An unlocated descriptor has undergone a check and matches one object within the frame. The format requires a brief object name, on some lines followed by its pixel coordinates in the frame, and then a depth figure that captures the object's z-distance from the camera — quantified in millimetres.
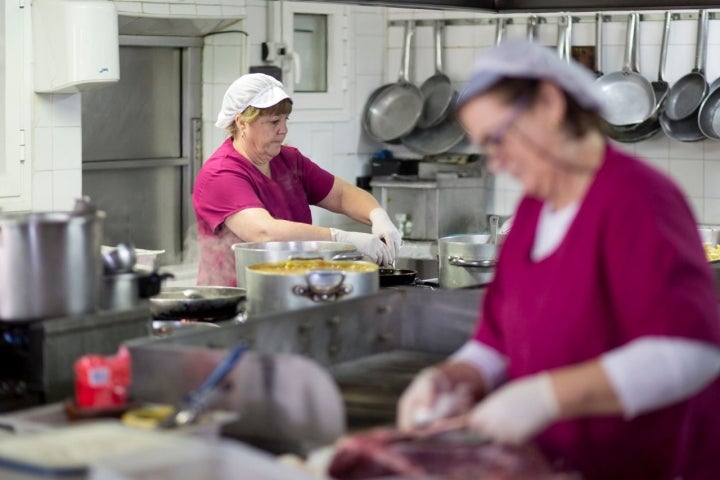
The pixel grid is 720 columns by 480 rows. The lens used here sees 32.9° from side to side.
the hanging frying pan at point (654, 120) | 6465
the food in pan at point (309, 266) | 3537
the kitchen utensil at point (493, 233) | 4719
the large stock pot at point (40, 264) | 2584
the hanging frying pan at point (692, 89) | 6367
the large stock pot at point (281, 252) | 3826
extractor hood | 3486
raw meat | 1962
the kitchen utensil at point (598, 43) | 6660
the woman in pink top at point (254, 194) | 4359
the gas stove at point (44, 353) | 2596
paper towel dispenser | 5098
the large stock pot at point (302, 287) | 3174
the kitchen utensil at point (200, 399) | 2246
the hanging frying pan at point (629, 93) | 6520
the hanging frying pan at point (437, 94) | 7227
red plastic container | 2406
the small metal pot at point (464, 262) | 4305
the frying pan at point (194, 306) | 3461
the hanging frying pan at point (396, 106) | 7277
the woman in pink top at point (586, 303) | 1909
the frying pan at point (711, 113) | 6379
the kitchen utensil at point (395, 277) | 4191
